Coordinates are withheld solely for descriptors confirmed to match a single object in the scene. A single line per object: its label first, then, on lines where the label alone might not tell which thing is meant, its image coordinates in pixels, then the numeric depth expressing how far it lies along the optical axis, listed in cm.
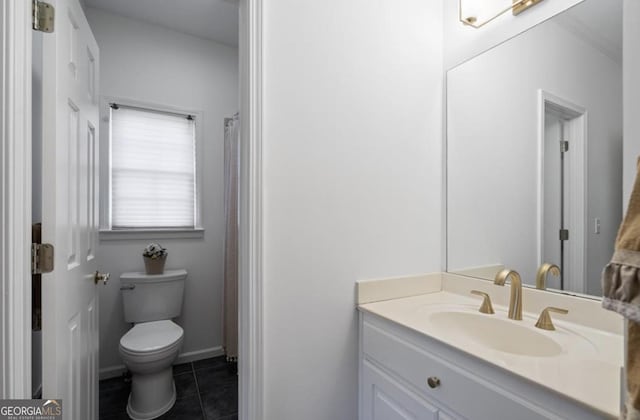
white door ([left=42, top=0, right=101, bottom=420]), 87
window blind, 217
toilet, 167
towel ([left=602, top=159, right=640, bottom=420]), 46
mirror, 100
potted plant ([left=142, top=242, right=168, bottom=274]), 210
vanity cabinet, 69
